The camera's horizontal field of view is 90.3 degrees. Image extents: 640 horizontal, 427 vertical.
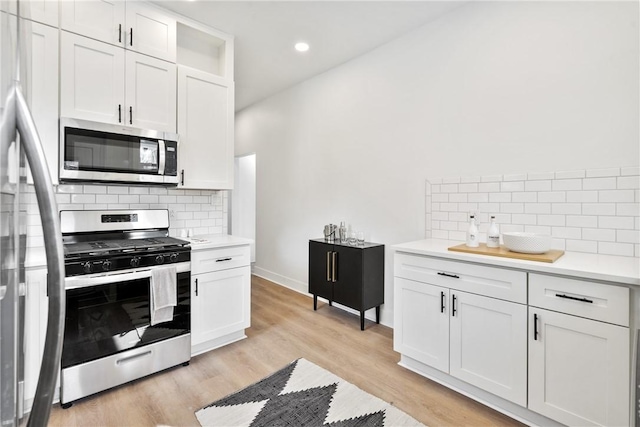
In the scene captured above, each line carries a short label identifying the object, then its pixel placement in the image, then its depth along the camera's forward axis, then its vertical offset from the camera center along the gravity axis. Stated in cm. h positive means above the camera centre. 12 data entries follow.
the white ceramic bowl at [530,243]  189 -18
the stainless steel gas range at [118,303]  192 -60
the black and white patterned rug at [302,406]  182 -119
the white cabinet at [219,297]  249 -70
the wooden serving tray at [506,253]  179 -24
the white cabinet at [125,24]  219 +140
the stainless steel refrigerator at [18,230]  54 -4
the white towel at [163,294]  220 -58
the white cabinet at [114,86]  216 +93
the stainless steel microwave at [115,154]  211 +42
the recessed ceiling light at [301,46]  325 +172
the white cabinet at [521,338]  152 -71
